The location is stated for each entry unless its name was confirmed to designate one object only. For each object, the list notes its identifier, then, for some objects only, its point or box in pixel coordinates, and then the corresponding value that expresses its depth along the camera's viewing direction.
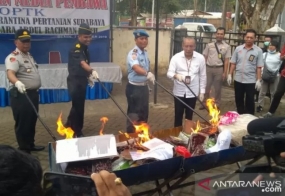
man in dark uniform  5.22
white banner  7.94
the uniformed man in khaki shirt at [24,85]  4.56
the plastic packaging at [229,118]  3.86
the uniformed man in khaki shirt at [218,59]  7.32
